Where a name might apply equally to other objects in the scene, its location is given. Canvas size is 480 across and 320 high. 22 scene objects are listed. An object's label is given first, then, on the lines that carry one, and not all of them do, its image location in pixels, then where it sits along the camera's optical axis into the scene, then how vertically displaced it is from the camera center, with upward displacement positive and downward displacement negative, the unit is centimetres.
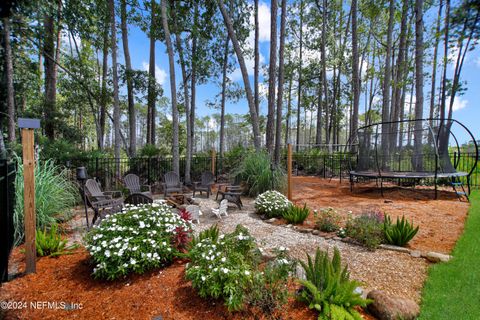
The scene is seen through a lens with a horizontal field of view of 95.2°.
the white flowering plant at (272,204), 468 -111
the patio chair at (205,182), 702 -99
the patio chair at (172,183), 672 -101
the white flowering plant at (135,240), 225 -99
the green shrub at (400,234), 309 -111
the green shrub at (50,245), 286 -127
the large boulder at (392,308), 175 -124
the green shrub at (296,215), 423 -119
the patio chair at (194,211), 433 -116
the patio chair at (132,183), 625 -92
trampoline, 661 +12
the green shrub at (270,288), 174 -112
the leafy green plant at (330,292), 167 -112
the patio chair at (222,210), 463 -123
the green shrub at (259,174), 650 -64
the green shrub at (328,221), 378 -118
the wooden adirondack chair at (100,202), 396 -102
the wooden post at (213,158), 934 -24
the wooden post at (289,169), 582 -40
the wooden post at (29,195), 240 -51
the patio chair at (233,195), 546 -107
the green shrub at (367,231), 312 -114
